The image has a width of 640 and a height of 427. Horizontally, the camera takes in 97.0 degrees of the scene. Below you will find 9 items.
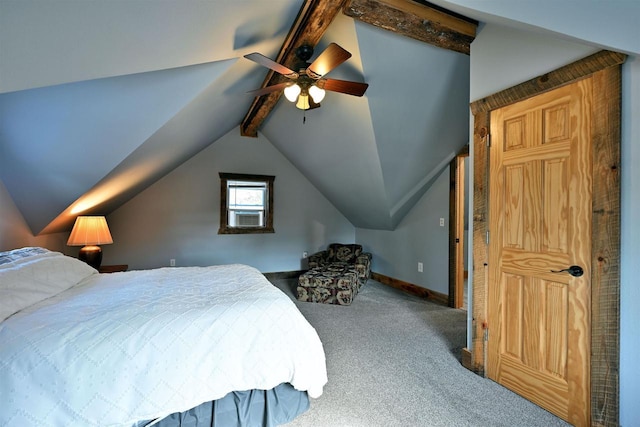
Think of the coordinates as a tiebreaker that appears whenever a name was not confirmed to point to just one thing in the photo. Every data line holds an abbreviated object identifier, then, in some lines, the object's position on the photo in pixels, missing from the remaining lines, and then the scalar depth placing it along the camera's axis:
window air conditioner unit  5.21
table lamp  2.99
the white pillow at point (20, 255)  1.83
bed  1.21
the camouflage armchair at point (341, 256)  5.04
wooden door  1.63
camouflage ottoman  3.86
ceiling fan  2.08
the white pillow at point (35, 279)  1.50
